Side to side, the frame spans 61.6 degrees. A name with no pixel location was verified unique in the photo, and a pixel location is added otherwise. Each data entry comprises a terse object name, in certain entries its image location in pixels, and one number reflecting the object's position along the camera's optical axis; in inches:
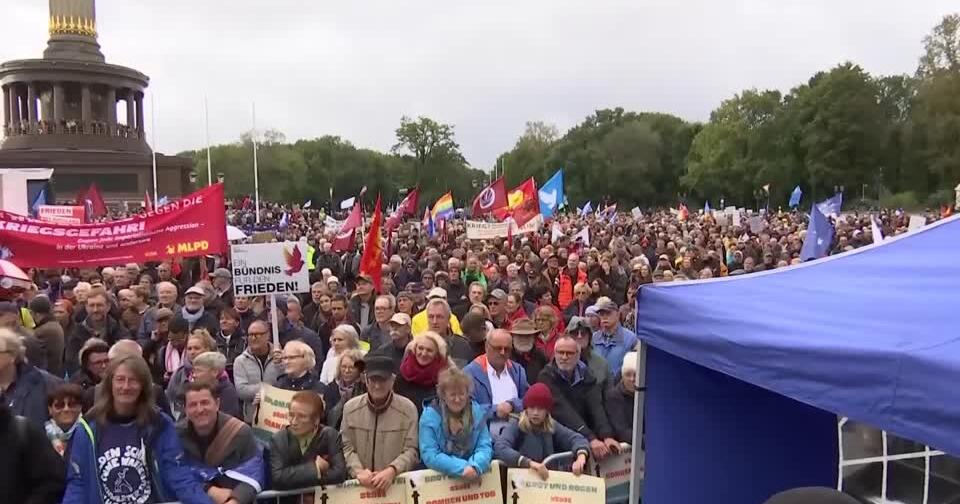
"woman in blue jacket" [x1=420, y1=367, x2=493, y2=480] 191.0
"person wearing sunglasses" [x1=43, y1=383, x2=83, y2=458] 199.8
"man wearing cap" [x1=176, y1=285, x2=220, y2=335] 318.7
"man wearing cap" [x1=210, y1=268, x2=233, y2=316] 428.1
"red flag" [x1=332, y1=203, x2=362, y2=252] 661.9
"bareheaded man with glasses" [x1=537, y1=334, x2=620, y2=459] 224.8
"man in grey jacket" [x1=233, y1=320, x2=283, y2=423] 252.8
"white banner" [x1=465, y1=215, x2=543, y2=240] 718.1
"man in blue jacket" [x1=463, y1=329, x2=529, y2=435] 233.0
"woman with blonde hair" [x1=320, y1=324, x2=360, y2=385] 257.9
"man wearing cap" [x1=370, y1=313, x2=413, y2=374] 263.5
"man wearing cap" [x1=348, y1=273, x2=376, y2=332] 389.1
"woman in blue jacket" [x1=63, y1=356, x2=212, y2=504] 160.1
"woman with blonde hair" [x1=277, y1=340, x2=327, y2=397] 233.5
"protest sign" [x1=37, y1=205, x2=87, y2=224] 665.6
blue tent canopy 109.0
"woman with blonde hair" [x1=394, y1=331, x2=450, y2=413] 221.3
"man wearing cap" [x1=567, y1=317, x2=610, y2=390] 240.8
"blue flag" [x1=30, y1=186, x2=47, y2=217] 751.3
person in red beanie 203.2
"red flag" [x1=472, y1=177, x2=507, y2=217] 786.2
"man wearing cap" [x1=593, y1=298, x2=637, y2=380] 285.4
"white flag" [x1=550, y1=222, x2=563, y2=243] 845.0
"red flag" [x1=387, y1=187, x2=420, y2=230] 804.6
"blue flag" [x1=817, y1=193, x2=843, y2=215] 1080.8
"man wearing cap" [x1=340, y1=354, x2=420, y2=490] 194.4
